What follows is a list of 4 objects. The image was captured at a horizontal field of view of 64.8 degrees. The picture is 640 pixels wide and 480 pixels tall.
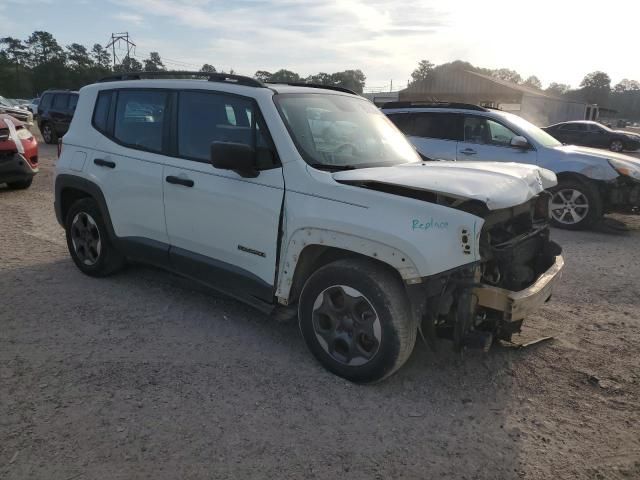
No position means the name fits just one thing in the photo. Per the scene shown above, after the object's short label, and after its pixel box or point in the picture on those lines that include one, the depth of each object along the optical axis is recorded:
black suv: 18.47
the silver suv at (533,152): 7.59
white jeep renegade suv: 2.97
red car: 8.76
